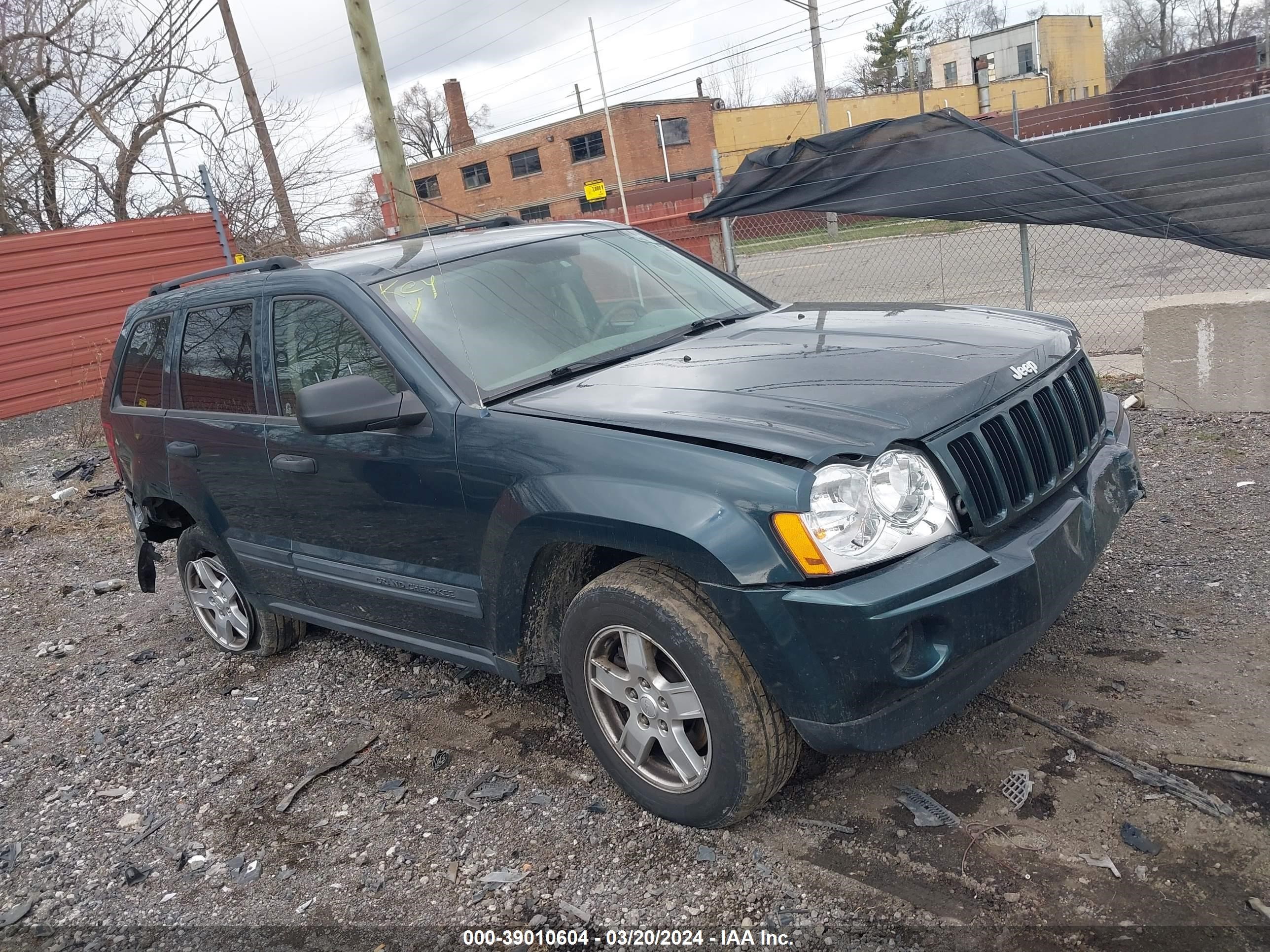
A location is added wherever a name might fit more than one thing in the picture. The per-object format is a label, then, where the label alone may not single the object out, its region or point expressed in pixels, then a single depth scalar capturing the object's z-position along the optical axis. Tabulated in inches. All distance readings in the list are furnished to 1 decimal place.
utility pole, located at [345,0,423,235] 335.6
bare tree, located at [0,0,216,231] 619.8
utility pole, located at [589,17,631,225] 1609.3
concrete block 234.8
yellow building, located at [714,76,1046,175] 1759.4
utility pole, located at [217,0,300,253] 597.0
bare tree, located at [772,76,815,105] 2292.8
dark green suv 101.4
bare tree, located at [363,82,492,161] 2559.1
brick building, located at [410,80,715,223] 1758.1
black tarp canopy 243.6
